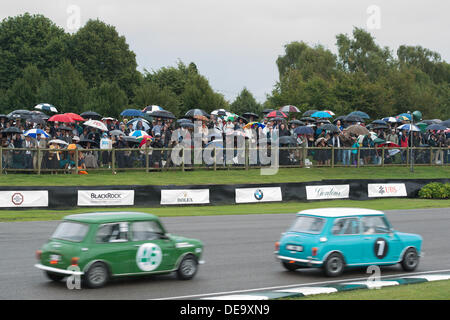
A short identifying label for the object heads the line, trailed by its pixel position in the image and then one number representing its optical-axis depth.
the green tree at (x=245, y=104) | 70.75
